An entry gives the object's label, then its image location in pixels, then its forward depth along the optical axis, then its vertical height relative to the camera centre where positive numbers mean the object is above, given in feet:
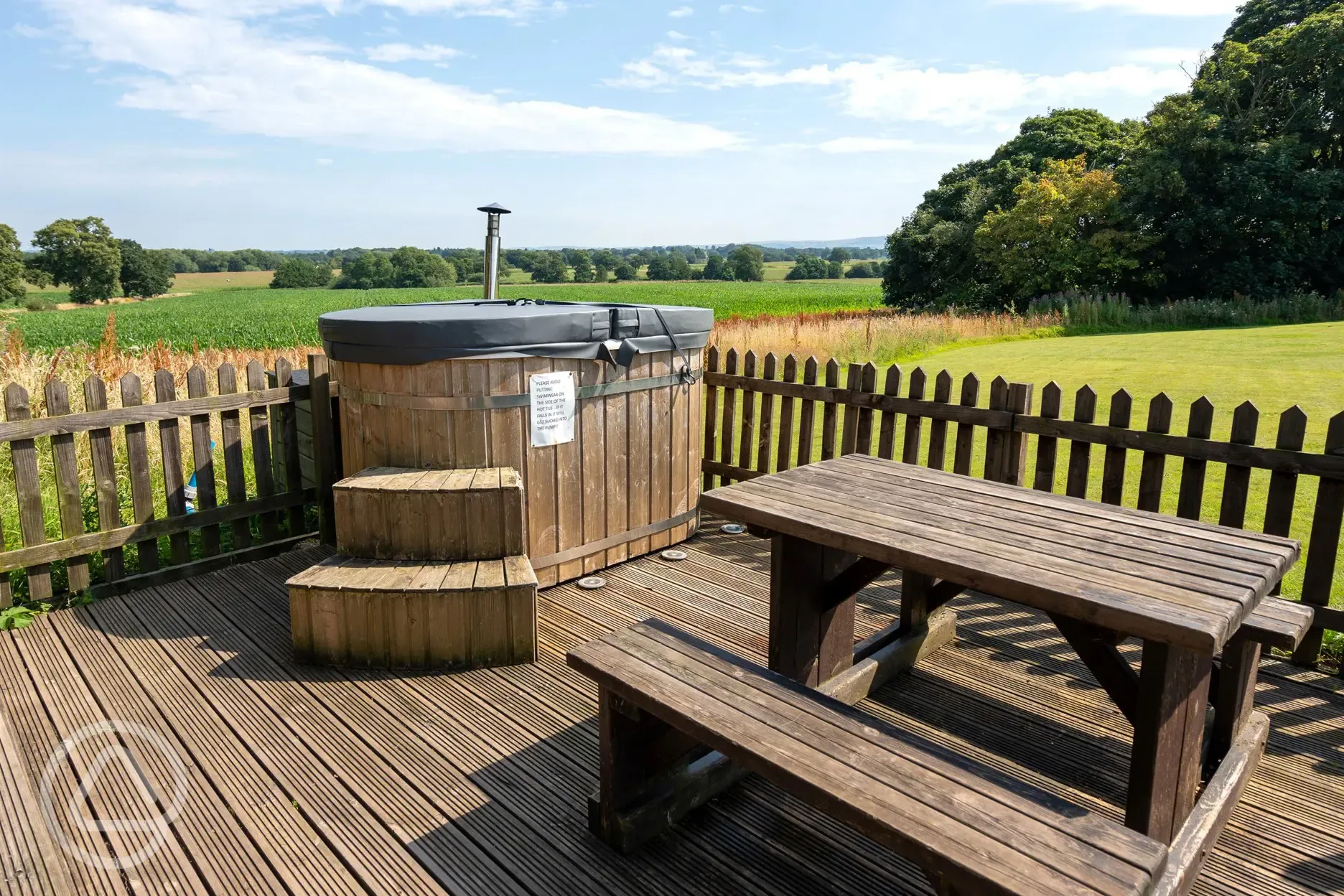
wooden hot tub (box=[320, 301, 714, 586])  14.46 -1.86
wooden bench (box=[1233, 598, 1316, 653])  8.82 -3.37
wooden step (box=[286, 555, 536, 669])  12.79 -4.86
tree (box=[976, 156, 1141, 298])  89.61 +7.66
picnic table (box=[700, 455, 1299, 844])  7.29 -2.45
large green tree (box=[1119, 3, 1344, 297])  83.61 +13.55
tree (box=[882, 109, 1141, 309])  104.83 +11.95
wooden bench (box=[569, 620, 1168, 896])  5.83 -3.81
